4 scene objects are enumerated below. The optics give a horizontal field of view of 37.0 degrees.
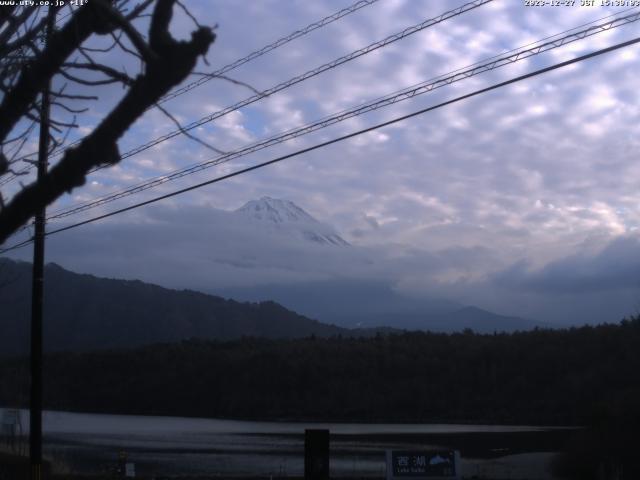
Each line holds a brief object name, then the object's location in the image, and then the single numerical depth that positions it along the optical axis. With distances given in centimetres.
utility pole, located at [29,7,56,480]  2048
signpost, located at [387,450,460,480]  2150
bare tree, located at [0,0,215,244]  506
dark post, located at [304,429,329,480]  1638
